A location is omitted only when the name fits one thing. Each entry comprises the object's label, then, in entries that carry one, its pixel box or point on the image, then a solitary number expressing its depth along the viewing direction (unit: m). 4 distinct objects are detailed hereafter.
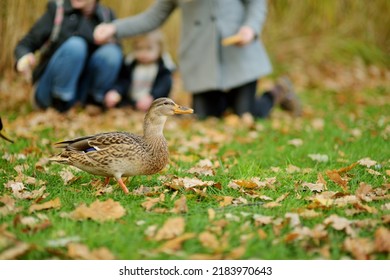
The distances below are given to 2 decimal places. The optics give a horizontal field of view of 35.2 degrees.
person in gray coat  7.10
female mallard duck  3.81
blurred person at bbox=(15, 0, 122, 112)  7.05
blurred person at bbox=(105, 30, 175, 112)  7.70
